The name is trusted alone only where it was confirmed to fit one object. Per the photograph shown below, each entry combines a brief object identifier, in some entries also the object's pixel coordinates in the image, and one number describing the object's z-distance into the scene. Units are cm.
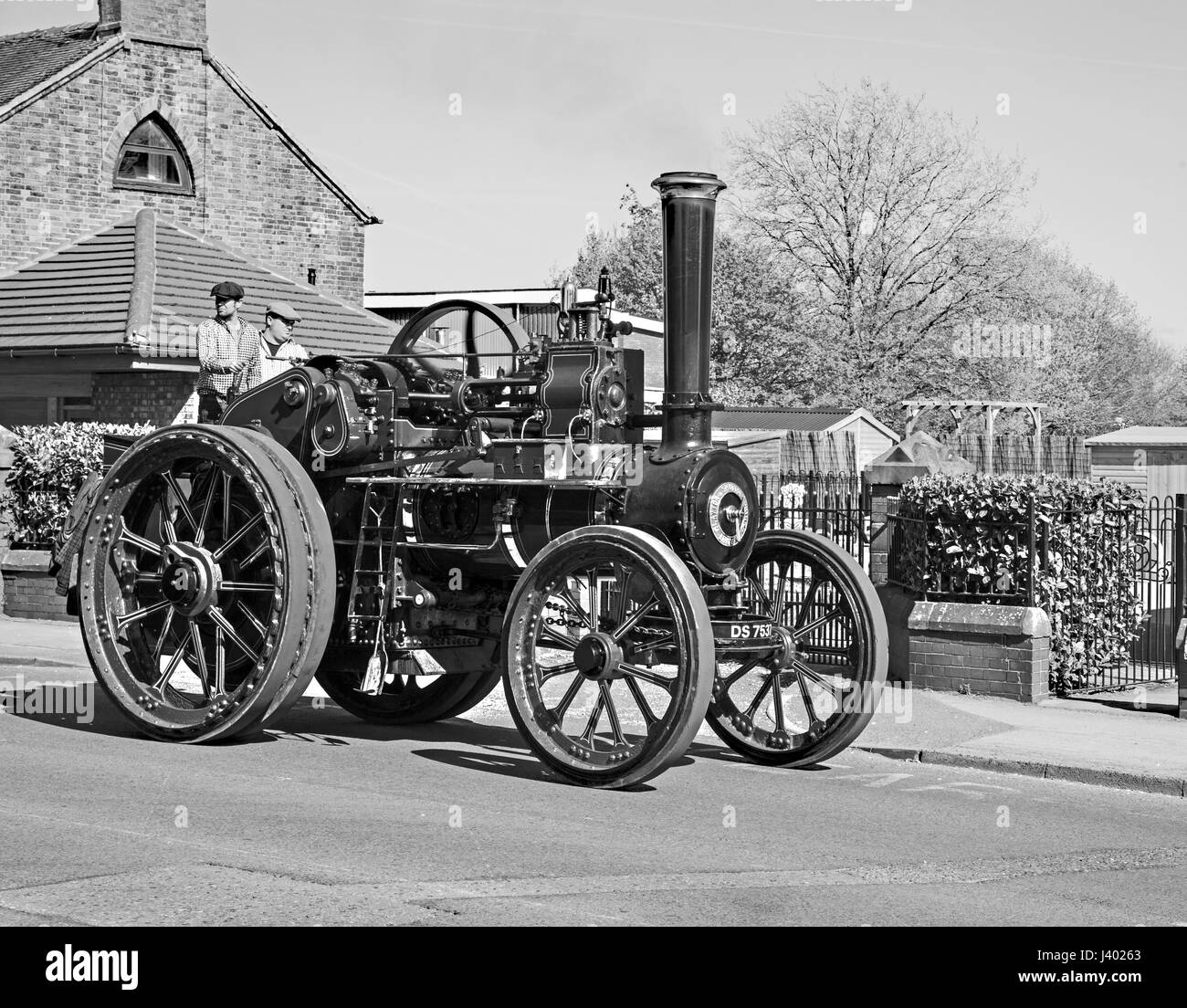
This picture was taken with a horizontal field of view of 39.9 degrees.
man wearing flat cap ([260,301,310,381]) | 1046
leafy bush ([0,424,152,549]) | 1686
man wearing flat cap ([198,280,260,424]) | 1040
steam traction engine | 841
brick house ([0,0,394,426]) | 2125
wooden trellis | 3768
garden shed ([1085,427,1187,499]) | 4681
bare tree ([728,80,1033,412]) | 5206
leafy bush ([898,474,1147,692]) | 1221
